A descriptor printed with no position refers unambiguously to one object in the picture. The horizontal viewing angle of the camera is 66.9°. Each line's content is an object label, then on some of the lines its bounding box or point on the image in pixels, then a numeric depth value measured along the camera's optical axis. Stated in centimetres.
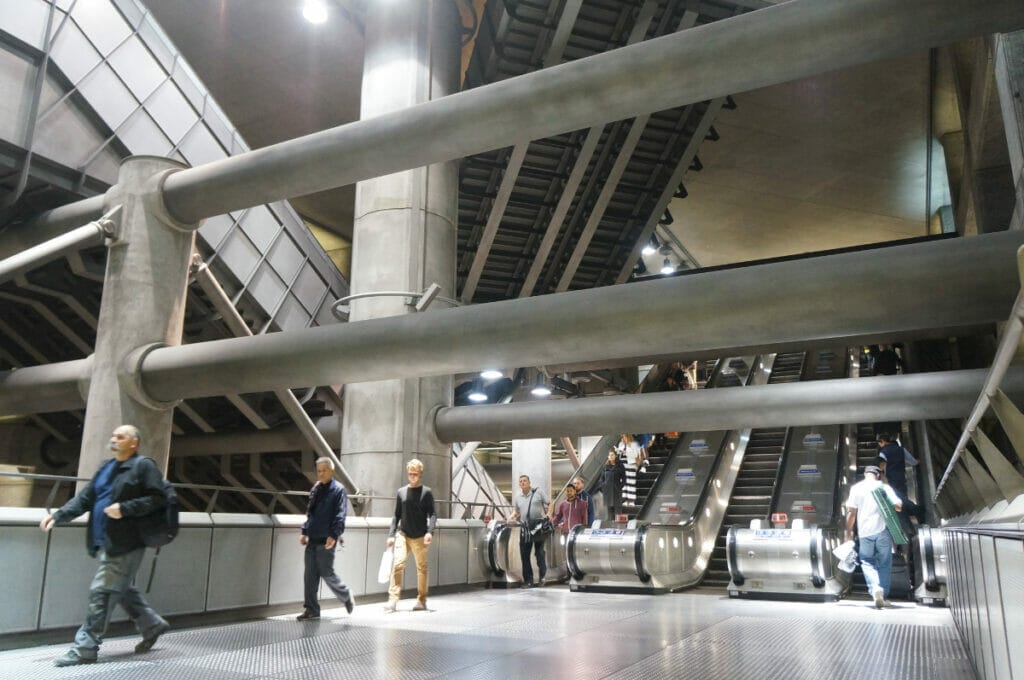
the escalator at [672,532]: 1137
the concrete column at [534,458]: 2119
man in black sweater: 894
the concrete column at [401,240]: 1202
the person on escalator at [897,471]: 1072
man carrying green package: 908
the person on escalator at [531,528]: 1231
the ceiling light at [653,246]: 2734
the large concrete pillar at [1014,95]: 828
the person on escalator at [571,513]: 1333
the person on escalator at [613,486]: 1445
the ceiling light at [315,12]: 1406
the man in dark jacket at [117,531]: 551
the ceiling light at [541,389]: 1852
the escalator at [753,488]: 1298
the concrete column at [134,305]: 891
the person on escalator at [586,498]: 1372
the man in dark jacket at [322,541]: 815
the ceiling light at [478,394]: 1994
